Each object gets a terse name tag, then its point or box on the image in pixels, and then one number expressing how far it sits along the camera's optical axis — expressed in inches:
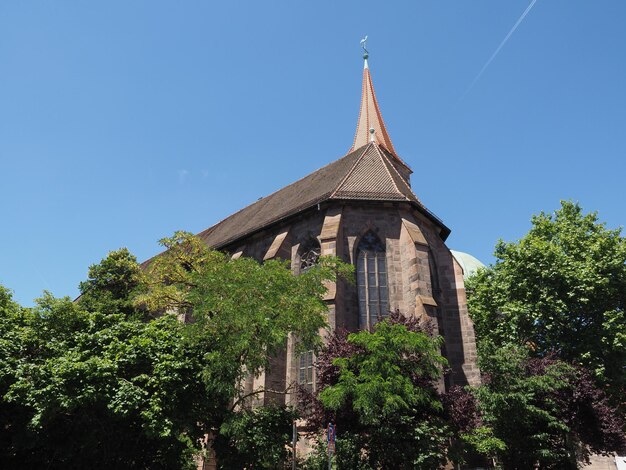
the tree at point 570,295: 770.8
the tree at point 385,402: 436.8
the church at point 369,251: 668.1
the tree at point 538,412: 541.0
